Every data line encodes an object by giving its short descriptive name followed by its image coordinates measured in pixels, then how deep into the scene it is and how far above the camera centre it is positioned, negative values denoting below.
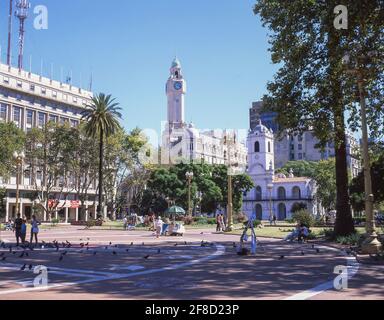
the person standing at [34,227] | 21.80 -0.58
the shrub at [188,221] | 50.62 -0.82
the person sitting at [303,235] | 24.14 -1.18
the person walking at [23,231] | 21.38 -0.78
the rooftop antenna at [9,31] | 79.38 +32.67
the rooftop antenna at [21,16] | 78.56 +34.59
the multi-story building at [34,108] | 71.94 +18.31
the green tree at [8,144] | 46.53 +7.35
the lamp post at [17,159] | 36.74 +4.58
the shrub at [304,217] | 36.34 -0.35
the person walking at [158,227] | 29.86 -0.87
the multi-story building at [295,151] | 144.38 +19.70
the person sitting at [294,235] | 24.58 -1.20
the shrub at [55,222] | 50.10 -0.90
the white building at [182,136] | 127.75 +22.46
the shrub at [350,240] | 20.67 -1.28
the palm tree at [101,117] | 52.67 +11.29
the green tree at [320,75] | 18.02 +6.24
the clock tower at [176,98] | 136.88 +34.87
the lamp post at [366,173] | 16.36 +1.47
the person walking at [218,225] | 37.41 -0.96
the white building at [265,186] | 99.69 +5.84
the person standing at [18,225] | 21.51 -0.47
